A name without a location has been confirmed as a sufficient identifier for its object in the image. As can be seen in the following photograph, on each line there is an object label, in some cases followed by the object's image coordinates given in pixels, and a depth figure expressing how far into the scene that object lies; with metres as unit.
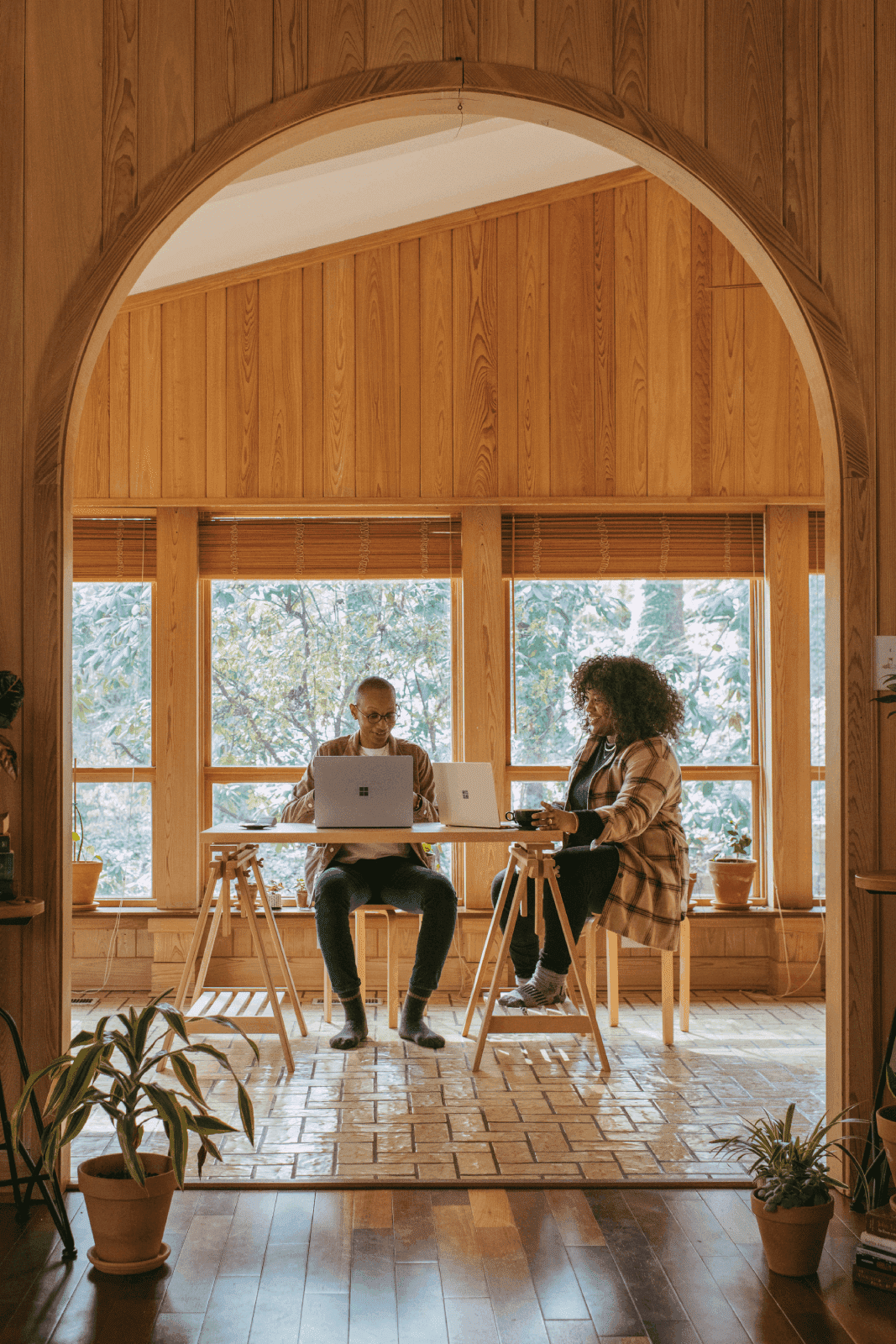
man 4.10
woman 4.07
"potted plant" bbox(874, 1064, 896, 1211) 2.40
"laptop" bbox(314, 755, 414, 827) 3.90
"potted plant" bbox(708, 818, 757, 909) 4.89
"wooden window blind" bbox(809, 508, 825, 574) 5.04
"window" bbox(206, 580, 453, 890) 5.07
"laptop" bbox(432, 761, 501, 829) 3.98
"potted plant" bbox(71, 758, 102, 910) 4.79
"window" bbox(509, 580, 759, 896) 5.09
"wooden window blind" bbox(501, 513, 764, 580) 5.06
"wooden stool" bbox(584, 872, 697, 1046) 4.13
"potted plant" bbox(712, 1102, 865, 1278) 2.29
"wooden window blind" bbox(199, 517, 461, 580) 5.04
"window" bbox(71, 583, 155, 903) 4.98
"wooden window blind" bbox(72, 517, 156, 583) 5.01
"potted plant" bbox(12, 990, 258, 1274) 2.23
